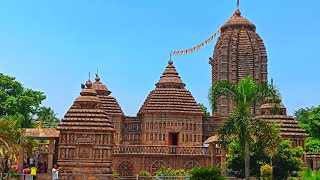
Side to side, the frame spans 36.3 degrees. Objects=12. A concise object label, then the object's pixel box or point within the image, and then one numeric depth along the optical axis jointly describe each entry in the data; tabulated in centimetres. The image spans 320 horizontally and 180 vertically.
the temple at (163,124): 3253
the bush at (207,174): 2035
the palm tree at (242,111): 2386
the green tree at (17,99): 4794
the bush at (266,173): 2370
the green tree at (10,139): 2581
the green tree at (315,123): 4659
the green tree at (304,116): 5900
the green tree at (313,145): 4425
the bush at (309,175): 1629
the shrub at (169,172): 3535
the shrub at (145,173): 3701
